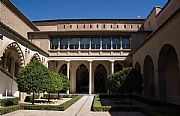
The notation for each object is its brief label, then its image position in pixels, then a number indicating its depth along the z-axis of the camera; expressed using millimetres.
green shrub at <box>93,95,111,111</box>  11195
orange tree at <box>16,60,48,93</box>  12874
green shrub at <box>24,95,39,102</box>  16926
